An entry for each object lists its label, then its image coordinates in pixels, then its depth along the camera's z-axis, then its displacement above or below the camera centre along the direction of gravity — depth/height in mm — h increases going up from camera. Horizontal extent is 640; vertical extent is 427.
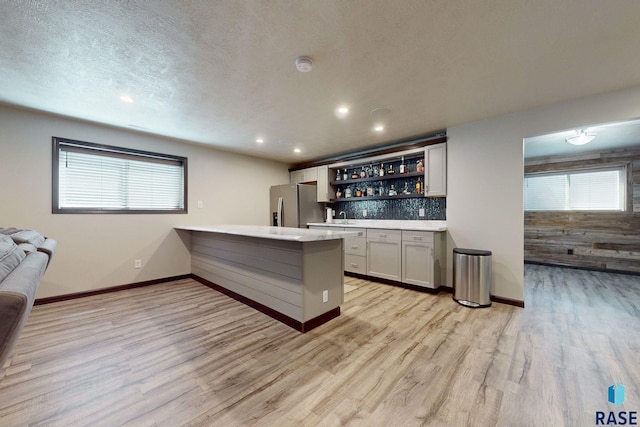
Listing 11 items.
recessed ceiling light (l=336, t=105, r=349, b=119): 2908 +1264
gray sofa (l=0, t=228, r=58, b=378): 675 -225
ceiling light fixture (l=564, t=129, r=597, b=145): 3404 +1064
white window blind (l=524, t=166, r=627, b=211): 4574 +468
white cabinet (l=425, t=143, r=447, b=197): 3623 +650
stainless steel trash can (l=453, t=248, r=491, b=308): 3002 -814
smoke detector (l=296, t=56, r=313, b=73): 1934 +1223
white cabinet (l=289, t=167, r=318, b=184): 5434 +903
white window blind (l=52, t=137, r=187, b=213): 3291 +534
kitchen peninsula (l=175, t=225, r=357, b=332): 2381 -670
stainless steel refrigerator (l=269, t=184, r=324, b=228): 5016 +181
